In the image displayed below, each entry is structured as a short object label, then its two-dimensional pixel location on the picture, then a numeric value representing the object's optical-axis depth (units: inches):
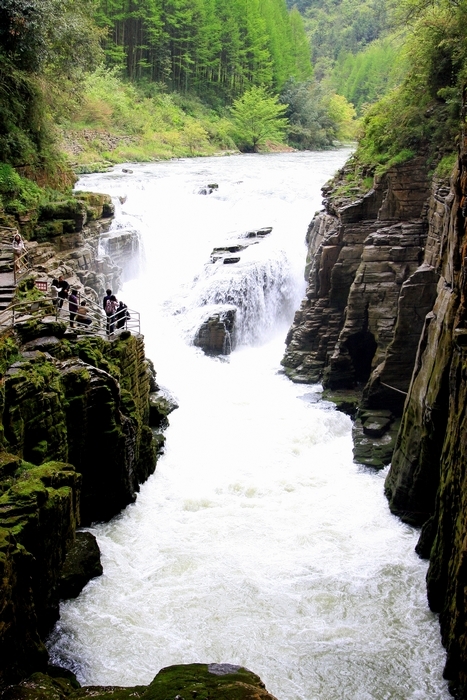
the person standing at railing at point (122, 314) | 755.3
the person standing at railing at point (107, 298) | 791.8
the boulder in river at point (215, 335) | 1113.4
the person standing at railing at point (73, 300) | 751.1
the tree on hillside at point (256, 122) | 2650.1
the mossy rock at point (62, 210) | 985.5
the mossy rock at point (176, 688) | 323.9
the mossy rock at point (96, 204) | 1166.3
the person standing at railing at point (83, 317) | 714.2
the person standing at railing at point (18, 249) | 757.2
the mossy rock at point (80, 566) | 520.1
